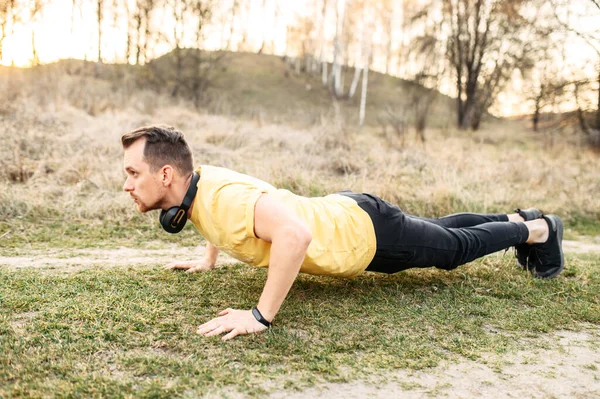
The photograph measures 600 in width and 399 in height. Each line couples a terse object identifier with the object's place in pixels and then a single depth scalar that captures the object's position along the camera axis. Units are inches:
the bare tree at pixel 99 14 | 824.3
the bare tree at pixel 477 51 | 844.6
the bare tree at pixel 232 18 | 1055.0
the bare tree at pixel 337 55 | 1201.2
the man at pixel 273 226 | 91.4
